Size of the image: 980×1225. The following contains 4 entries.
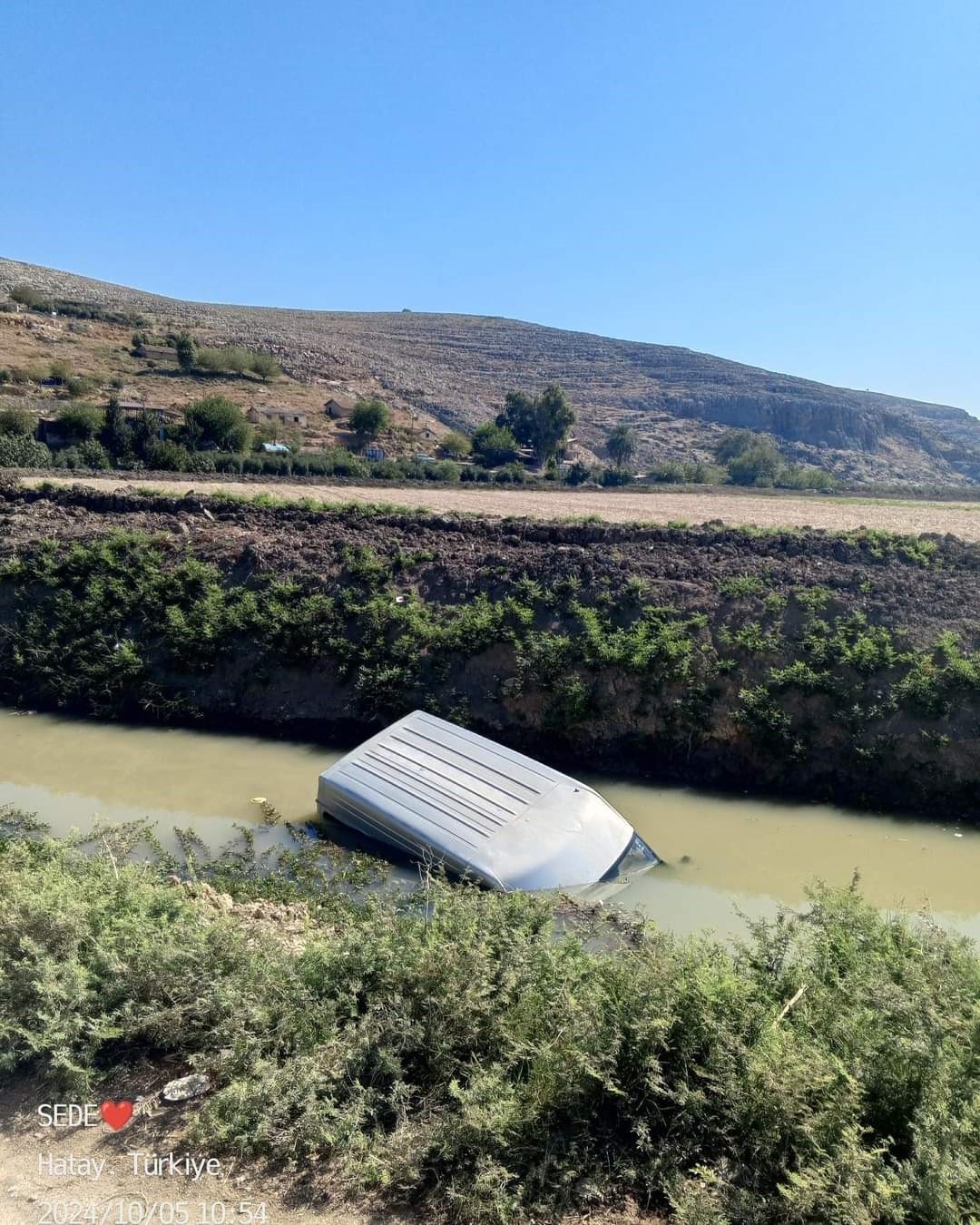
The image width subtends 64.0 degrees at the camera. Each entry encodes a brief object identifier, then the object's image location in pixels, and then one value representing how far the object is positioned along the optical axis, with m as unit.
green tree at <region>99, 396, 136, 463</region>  39.06
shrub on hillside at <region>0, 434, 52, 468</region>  32.34
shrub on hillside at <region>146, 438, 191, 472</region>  35.97
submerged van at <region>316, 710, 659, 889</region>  8.23
